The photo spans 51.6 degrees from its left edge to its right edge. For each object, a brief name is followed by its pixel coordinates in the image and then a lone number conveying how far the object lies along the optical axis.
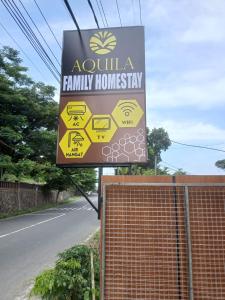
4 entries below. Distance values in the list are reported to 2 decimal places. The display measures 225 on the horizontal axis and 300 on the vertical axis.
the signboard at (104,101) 3.53
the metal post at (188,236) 2.64
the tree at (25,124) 15.96
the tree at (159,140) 34.22
